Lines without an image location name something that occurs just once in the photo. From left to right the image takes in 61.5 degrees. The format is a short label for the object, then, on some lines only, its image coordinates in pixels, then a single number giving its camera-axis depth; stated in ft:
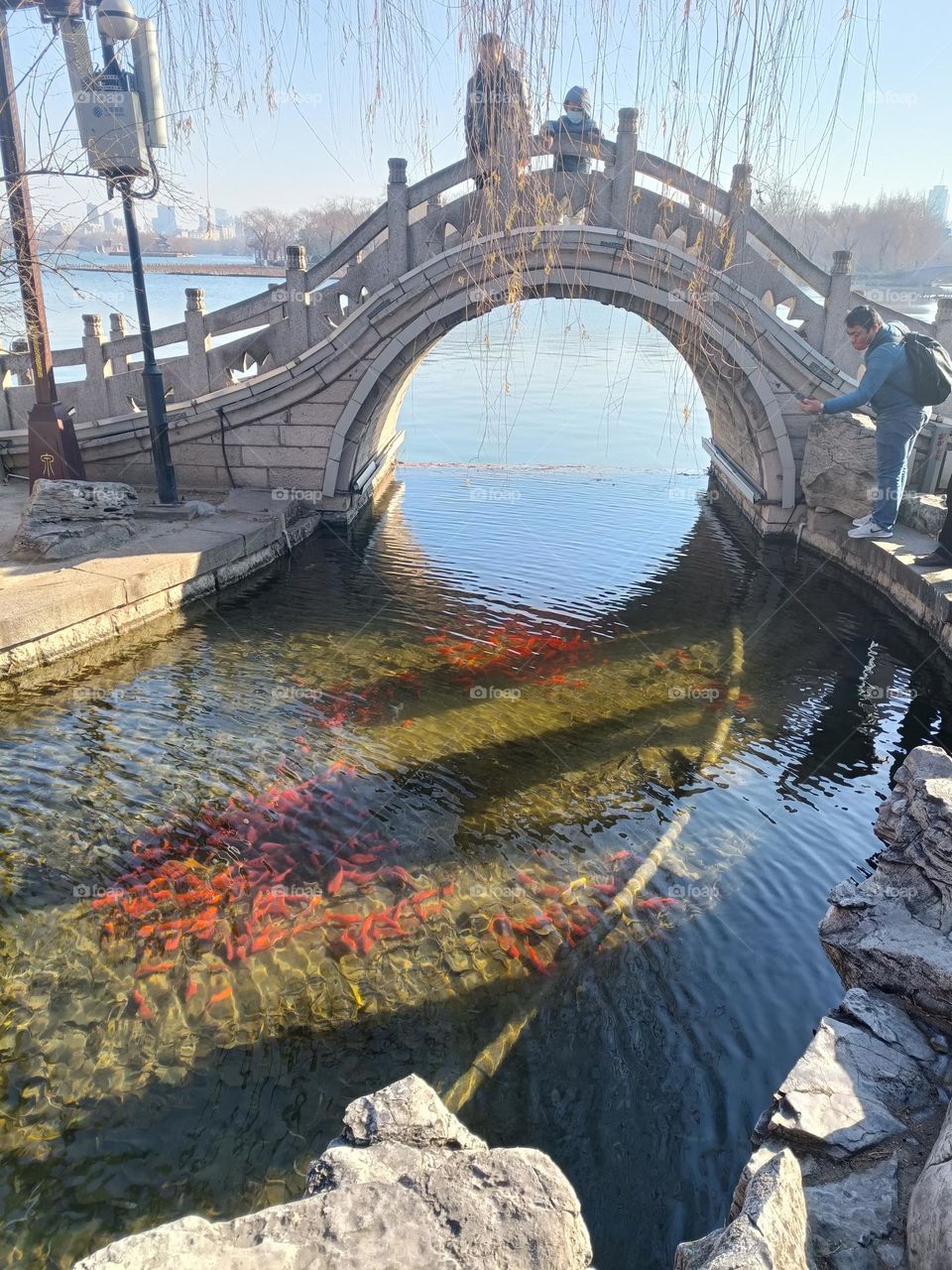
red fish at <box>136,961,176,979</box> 14.99
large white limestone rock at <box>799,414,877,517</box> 38.68
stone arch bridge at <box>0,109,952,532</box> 41.04
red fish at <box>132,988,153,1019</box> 14.14
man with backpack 32.37
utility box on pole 28.60
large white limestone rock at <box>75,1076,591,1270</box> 6.46
